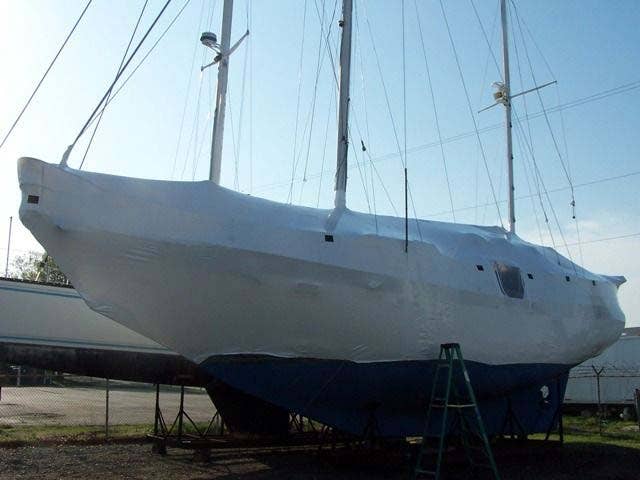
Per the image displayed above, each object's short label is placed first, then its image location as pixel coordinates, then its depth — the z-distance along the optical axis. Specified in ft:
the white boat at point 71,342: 38.55
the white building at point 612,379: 75.00
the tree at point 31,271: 125.39
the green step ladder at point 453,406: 28.19
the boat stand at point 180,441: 33.96
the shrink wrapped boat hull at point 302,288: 27.07
